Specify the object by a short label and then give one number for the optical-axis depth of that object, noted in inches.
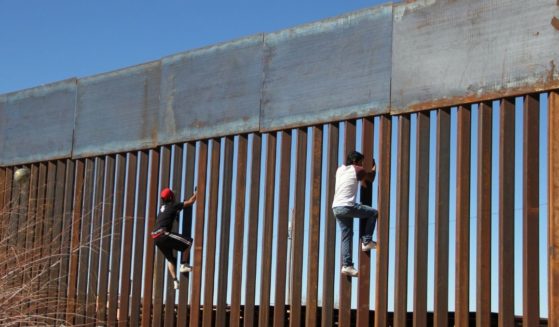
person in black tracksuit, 451.5
